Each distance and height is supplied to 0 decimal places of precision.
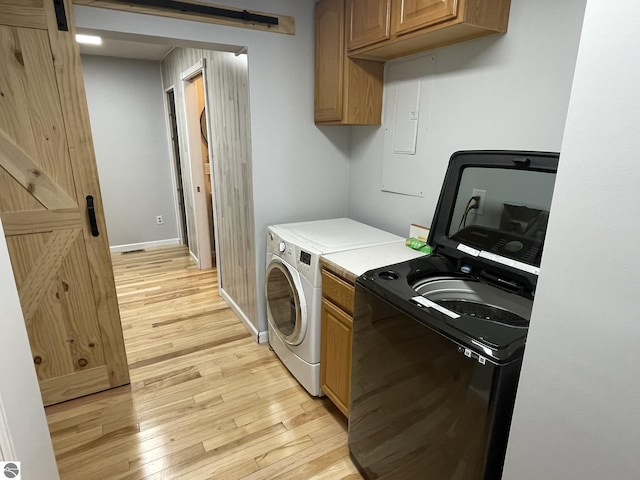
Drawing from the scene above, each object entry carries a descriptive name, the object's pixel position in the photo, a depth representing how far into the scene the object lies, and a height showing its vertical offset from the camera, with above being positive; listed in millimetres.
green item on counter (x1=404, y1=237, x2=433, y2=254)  1849 -504
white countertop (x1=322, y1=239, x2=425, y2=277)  1629 -526
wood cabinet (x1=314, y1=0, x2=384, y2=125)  2094 +393
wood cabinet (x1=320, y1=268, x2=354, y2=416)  1675 -923
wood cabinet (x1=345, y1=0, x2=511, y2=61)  1416 +505
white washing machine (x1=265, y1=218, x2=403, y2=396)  1905 -744
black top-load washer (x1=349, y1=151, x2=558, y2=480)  974 -568
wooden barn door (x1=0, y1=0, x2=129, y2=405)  1666 -312
